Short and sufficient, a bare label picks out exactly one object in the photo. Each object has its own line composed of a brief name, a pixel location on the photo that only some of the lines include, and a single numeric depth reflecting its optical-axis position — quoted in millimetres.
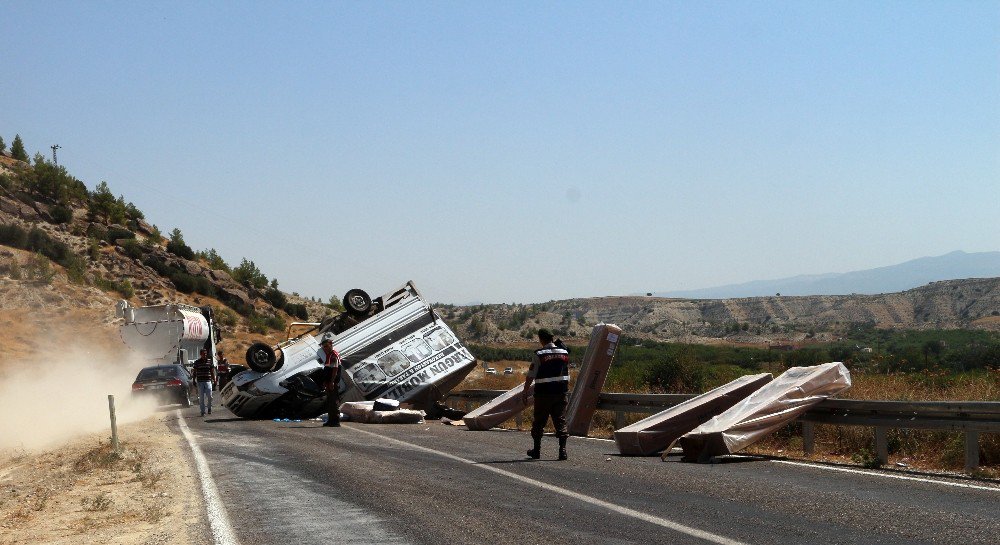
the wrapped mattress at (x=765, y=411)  12273
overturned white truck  21594
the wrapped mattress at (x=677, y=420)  13242
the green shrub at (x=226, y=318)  69125
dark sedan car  29469
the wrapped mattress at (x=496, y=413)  19062
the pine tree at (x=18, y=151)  89381
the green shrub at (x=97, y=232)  73688
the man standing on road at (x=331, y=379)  19859
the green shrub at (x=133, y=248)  73312
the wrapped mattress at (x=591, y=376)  16906
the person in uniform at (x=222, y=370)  36591
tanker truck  33750
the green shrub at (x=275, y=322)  74562
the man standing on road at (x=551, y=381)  13430
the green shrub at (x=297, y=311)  82062
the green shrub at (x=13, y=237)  64250
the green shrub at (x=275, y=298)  82188
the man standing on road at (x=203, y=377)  24406
